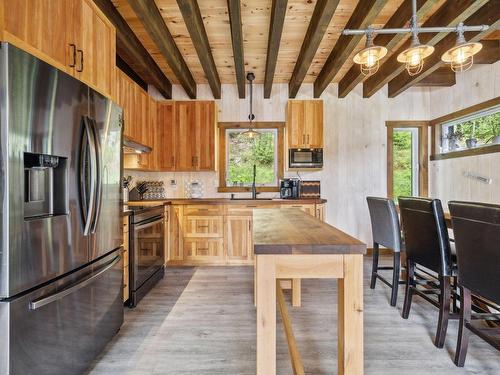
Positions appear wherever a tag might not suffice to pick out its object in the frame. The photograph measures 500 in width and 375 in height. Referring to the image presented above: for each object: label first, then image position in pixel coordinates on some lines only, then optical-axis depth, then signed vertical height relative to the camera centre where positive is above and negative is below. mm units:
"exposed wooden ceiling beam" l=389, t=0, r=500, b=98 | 2385 +1457
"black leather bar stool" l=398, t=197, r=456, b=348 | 1896 -493
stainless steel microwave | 4059 +393
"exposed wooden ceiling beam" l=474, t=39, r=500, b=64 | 3051 +1485
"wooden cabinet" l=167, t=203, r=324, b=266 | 3705 -688
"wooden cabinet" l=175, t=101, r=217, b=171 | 3992 +722
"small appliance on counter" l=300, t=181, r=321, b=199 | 4066 -88
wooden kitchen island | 1158 -401
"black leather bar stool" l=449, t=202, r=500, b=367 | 1407 -421
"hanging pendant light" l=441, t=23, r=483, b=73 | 1975 +997
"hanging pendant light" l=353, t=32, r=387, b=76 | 2078 +1015
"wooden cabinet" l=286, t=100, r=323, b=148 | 4023 +881
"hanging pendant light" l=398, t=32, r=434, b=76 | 2023 +1001
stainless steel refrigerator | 1105 -169
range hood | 2930 +419
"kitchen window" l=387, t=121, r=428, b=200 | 4320 +403
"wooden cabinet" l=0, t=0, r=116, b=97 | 1353 +898
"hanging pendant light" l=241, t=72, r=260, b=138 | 3705 +1216
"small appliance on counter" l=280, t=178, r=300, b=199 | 4074 -87
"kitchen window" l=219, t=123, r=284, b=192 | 4387 +416
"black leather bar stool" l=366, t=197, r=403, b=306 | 2465 -456
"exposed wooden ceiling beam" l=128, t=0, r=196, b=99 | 2244 +1443
